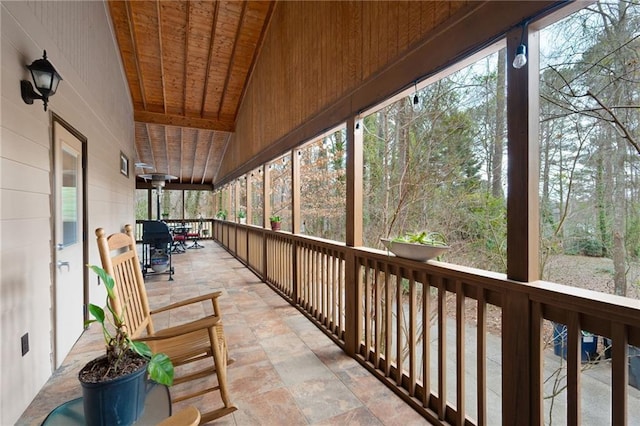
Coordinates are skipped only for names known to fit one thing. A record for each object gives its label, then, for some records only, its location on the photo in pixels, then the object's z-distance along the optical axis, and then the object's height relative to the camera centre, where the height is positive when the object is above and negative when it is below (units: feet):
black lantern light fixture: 6.38 +2.84
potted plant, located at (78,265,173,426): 3.32 -1.96
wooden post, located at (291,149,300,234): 13.26 +0.90
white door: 8.21 -1.00
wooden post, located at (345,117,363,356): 8.67 -0.64
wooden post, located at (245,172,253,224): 22.44 +0.85
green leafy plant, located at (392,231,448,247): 6.39 -0.68
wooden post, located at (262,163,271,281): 17.28 +0.06
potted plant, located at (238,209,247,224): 24.54 -0.43
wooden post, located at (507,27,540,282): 4.45 +0.76
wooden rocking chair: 5.49 -2.25
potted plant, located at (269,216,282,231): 15.88 -0.76
